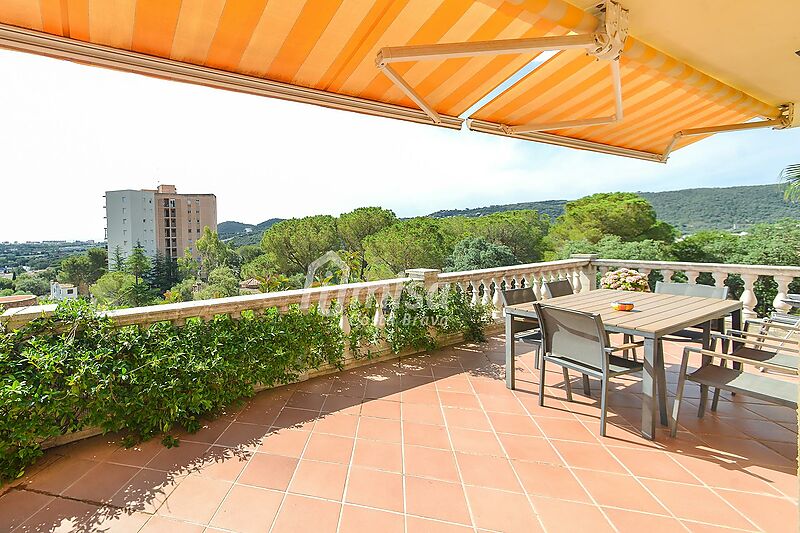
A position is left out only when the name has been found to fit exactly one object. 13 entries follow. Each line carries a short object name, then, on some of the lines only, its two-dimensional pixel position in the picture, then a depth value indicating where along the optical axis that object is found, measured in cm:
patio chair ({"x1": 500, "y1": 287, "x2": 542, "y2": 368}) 369
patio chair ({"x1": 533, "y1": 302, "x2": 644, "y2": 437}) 277
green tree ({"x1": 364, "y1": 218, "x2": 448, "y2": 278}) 2127
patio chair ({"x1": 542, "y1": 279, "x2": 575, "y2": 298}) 427
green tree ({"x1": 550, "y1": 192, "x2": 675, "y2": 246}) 2255
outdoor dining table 273
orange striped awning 175
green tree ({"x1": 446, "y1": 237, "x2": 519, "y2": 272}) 1881
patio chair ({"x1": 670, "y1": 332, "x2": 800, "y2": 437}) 234
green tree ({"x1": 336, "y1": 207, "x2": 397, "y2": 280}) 2570
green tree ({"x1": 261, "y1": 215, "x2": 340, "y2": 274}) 2420
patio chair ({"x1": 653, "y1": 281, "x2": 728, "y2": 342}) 373
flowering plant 579
